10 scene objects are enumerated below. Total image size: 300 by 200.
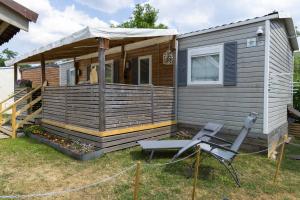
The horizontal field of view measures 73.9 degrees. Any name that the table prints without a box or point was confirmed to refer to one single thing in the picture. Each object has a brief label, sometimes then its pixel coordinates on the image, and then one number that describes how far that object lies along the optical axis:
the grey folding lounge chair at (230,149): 3.42
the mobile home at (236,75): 4.75
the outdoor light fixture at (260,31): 4.66
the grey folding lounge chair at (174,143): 4.31
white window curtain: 5.40
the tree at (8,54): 43.24
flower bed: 4.38
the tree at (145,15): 17.92
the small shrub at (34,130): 6.23
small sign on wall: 4.82
